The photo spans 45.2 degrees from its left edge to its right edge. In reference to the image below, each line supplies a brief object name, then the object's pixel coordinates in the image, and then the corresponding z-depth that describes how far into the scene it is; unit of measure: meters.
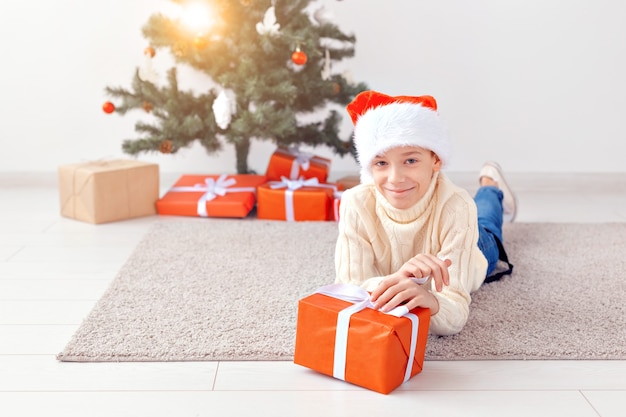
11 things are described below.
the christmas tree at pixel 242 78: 2.71
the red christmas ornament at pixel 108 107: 2.79
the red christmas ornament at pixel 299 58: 2.63
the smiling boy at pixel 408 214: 1.51
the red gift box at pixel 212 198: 2.77
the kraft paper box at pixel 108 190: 2.68
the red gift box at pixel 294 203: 2.74
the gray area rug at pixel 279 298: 1.57
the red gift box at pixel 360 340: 1.34
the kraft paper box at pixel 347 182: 2.91
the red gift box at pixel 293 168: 2.94
